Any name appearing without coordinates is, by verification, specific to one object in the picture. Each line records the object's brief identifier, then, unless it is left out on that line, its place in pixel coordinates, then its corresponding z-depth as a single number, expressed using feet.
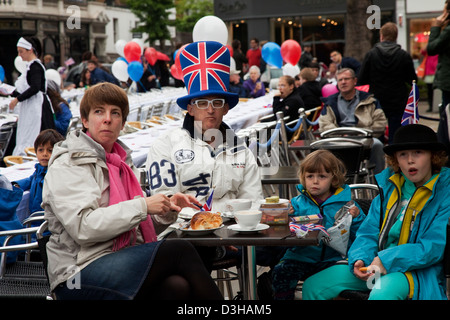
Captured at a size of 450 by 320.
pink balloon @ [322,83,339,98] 42.78
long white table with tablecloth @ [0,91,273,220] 18.76
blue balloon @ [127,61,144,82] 55.42
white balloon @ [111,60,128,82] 56.90
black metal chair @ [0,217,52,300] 11.87
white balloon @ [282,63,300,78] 55.77
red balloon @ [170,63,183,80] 57.07
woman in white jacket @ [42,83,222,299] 9.72
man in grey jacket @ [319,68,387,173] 27.55
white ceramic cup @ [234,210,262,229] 10.67
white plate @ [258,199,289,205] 11.60
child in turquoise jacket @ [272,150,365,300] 12.64
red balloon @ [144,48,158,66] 66.39
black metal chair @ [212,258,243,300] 13.03
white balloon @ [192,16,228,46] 33.27
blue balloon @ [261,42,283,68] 55.72
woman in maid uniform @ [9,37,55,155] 30.73
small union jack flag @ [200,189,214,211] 11.62
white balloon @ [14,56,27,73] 44.69
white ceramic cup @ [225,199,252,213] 11.83
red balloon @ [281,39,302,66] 55.62
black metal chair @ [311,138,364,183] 21.52
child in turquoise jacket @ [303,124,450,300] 10.62
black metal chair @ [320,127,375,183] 23.49
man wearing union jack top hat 13.43
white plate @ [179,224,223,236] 10.77
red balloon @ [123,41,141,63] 58.70
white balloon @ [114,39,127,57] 67.82
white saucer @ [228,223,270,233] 10.63
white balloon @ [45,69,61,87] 43.76
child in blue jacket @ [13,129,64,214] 16.72
